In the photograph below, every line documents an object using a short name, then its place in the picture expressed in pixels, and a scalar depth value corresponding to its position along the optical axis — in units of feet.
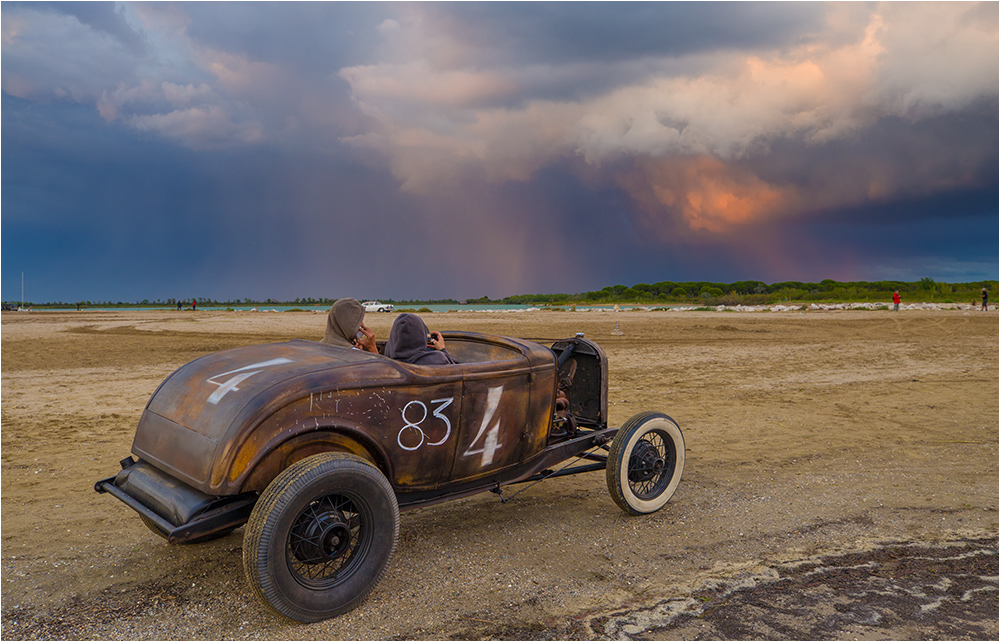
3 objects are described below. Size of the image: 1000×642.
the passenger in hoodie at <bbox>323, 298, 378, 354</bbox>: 14.06
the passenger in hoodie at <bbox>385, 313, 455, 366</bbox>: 13.06
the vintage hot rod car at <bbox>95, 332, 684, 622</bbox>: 9.84
